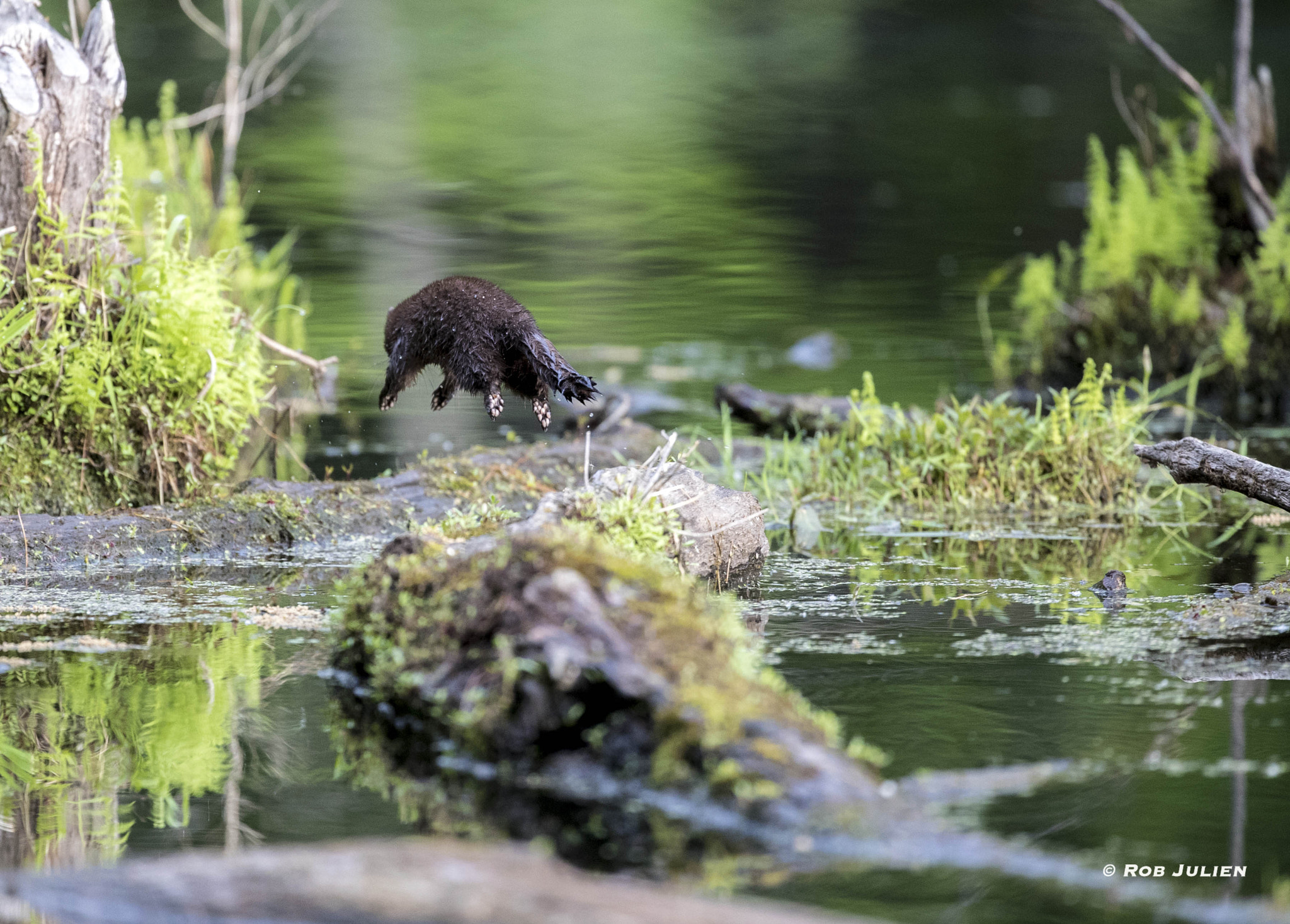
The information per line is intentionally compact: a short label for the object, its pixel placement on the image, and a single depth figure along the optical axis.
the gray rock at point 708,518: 10.13
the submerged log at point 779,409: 16.75
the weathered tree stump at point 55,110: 11.59
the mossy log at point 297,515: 10.96
